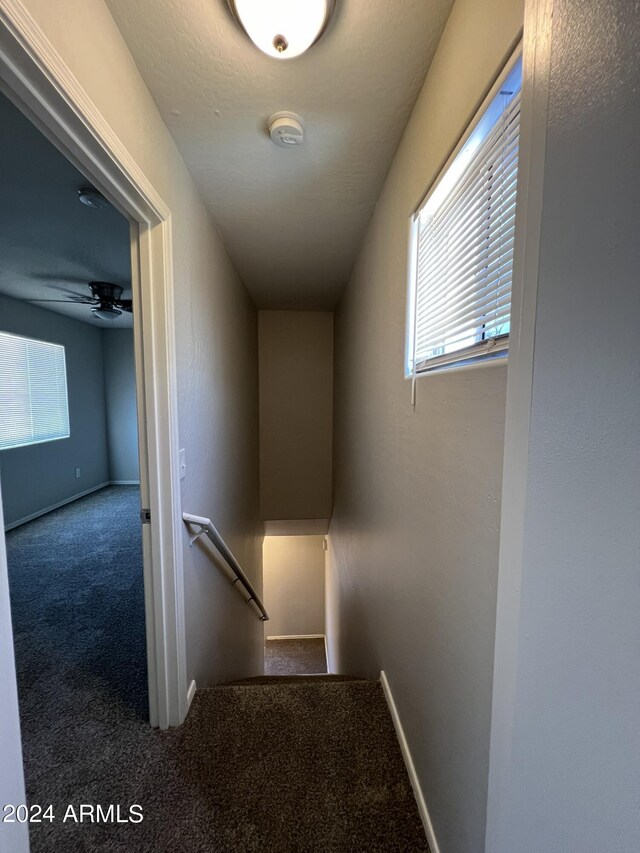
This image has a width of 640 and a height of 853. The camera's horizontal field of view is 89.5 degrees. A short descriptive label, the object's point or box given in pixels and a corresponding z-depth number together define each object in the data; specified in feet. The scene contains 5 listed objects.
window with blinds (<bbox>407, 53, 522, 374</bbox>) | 2.12
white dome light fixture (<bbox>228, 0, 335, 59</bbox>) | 2.57
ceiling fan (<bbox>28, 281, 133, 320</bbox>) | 10.64
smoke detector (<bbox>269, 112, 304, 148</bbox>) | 3.70
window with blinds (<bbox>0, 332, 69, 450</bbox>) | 11.95
